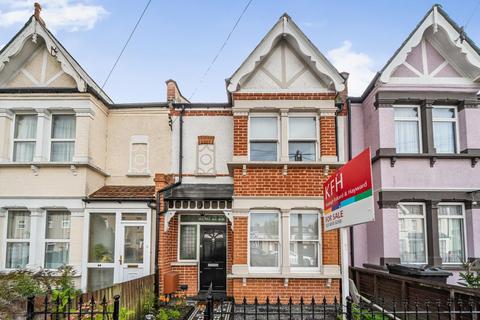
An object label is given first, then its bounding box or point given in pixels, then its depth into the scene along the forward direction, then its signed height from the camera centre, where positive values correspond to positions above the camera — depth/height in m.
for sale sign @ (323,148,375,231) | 4.26 +0.31
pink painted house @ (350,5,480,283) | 11.11 +2.09
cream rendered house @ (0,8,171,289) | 11.62 +1.06
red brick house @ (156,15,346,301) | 10.50 +0.95
